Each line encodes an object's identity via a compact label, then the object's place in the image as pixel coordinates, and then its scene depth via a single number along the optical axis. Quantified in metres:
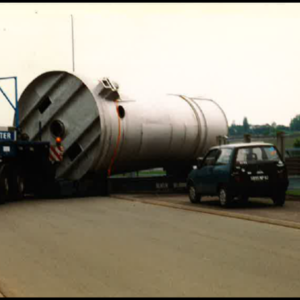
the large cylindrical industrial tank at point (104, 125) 20.22
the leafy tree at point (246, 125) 179.38
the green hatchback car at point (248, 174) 15.38
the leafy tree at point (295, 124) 165.95
